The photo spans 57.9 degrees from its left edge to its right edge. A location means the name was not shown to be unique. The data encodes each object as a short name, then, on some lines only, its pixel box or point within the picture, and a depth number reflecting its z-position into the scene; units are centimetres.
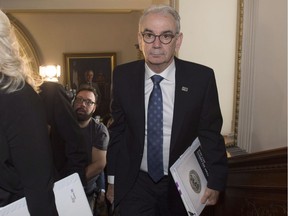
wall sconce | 596
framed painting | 671
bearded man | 216
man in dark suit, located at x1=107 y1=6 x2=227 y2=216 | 130
